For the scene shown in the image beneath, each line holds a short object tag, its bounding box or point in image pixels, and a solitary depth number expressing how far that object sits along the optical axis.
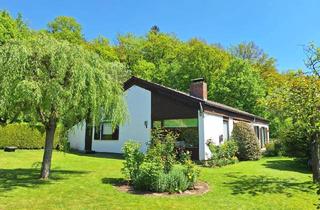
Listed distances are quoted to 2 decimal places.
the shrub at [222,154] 17.83
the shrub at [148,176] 10.54
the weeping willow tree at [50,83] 10.34
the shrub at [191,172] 10.91
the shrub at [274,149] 24.75
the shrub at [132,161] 11.48
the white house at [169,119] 19.30
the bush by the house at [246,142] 20.69
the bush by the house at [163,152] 11.17
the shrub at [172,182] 10.38
